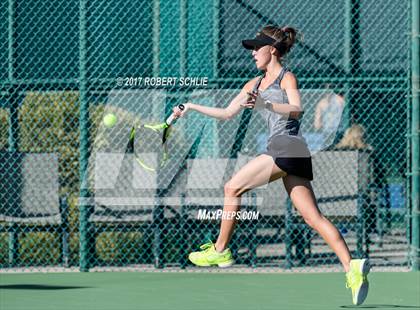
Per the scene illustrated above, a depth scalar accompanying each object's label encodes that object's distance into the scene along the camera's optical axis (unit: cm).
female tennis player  1162
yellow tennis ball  1969
